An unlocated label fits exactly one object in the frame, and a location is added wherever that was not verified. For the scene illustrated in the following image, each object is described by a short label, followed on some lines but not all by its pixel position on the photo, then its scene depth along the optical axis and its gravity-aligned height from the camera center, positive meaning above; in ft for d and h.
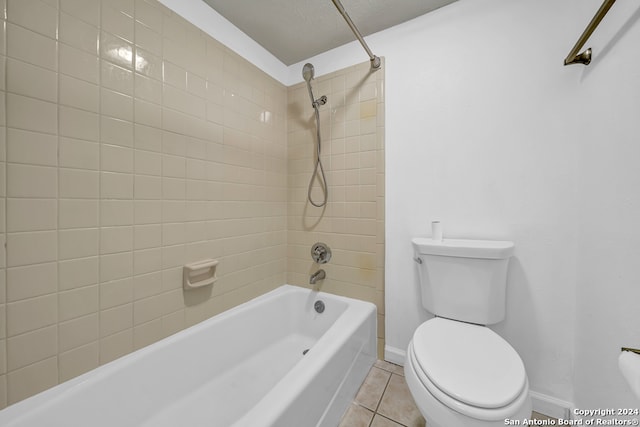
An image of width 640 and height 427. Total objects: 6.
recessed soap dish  3.76 -1.01
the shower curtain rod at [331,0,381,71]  3.23 +2.96
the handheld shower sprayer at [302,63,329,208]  5.05 +1.14
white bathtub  2.49 -2.27
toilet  2.25 -1.68
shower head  4.70 +2.87
